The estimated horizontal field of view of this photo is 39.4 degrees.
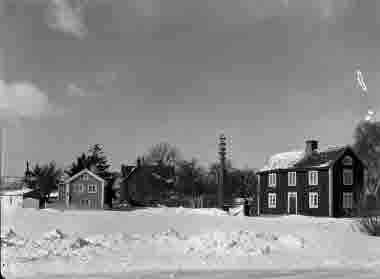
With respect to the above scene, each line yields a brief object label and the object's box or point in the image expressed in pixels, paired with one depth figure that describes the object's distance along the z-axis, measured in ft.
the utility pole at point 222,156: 152.97
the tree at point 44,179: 273.75
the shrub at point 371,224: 82.25
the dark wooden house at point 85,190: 215.92
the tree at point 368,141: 240.32
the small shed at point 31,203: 191.21
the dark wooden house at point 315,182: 166.71
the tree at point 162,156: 289.12
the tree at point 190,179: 273.95
